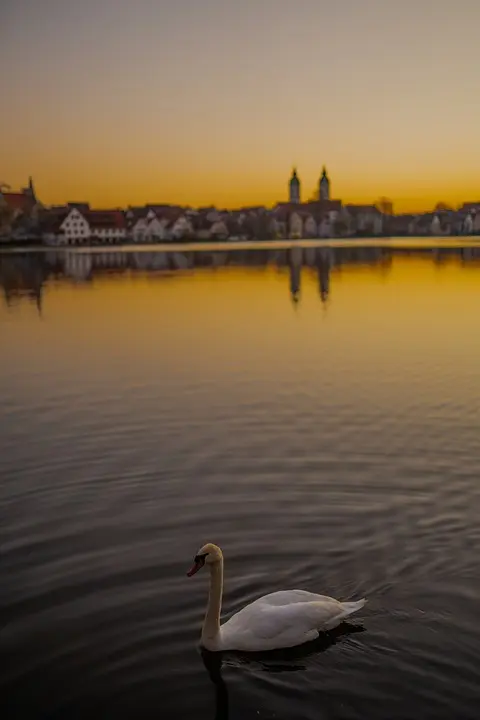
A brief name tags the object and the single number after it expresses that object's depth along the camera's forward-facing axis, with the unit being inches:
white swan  304.5
